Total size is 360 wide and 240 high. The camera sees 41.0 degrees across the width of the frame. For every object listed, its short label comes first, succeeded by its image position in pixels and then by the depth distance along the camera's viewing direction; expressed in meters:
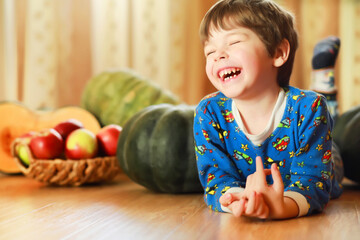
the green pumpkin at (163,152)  1.52
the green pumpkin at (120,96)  2.25
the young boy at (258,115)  1.21
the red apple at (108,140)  1.81
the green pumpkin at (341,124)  1.83
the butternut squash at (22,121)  2.05
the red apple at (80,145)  1.74
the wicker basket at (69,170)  1.69
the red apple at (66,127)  1.85
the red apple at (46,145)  1.72
